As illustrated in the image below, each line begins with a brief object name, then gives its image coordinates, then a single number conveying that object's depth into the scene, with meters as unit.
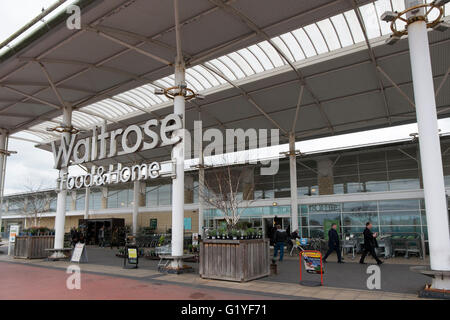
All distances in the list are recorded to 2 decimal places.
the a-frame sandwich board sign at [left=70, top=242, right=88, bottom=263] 14.35
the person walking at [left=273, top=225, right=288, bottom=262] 14.61
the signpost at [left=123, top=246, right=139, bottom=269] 12.31
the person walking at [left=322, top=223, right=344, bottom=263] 13.84
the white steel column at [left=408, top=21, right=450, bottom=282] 7.46
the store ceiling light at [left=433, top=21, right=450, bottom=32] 8.02
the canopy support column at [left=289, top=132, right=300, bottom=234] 20.89
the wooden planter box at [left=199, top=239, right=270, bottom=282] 9.53
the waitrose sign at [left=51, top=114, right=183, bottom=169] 12.38
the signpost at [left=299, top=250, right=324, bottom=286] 8.55
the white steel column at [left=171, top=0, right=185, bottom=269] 11.86
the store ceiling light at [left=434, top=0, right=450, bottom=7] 7.54
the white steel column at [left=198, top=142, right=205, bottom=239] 25.05
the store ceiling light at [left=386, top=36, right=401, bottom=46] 8.44
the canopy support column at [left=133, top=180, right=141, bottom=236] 33.00
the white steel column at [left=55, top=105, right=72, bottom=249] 16.64
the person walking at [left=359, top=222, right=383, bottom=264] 13.09
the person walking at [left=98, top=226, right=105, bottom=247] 28.33
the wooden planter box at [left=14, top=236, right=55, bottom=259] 16.64
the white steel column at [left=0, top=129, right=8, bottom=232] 21.56
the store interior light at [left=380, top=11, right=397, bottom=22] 7.86
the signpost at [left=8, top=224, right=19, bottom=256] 20.23
